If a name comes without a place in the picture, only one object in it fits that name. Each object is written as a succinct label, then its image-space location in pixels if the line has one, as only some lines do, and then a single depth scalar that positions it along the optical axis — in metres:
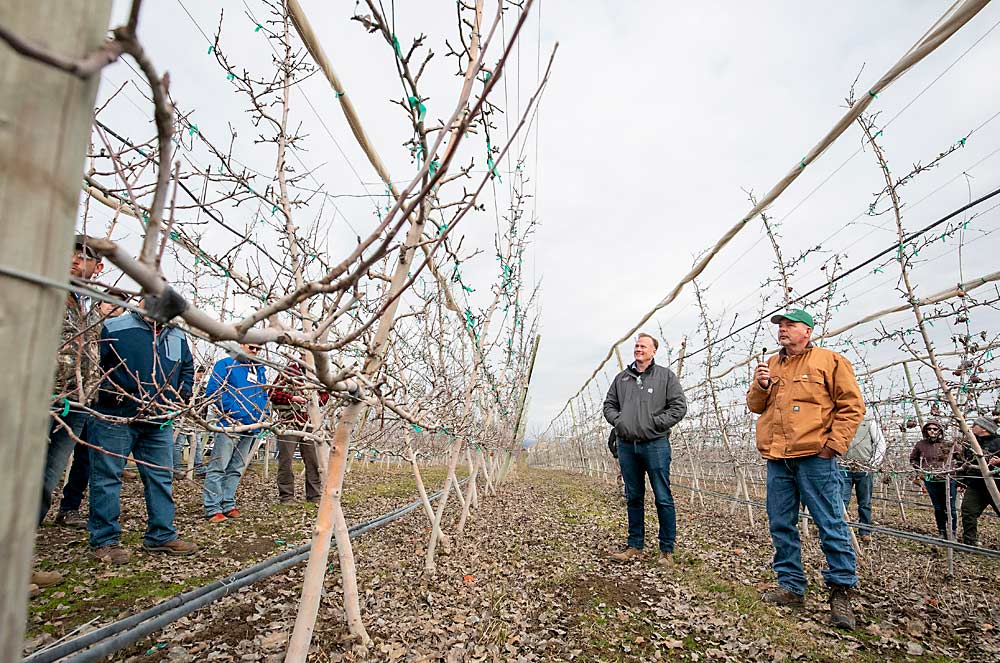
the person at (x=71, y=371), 2.40
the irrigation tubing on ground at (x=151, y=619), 2.11
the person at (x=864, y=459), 6.38
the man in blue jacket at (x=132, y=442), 3.62
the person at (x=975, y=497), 5.82
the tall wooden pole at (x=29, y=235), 0.63
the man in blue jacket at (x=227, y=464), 5.30
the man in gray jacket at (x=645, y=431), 4.72
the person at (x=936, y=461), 6.16
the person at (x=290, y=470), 6.09
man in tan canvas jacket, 3.39
